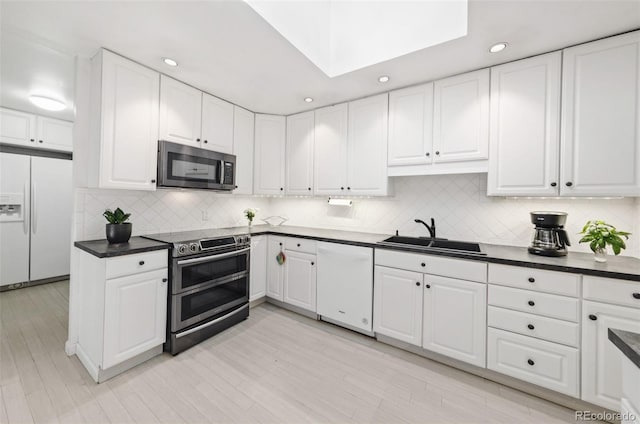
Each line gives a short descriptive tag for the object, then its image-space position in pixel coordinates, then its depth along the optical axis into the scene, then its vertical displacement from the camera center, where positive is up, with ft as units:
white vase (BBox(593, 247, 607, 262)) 5.76 -0.83
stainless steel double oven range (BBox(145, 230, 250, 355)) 7.22 -2.36
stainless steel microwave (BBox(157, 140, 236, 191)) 7.87 +1.39
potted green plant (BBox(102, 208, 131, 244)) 6.96 -0.56
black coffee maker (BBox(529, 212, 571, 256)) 6.18 -0.42
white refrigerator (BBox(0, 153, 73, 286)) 11.27 -0.55
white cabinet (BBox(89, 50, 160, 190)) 6.73 +2.31
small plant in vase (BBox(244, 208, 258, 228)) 11.33 -0.17
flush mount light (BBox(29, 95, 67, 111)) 9.50 +3.88
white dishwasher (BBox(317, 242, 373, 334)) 8.19 -2.43
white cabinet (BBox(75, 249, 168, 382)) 6.10 -2.61
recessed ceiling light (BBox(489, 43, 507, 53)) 6.19 +4.10
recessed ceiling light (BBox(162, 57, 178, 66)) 7.11 +4.10
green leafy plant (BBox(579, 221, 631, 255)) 5.57 -0.44
